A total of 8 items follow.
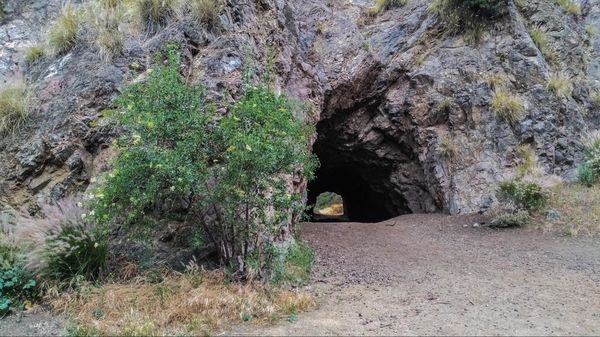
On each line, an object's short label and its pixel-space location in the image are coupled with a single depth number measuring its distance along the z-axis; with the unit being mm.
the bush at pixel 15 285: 5137
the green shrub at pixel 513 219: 8961
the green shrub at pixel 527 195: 9141
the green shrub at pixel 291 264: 6027
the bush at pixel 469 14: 11898
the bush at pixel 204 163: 5109
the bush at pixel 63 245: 5242
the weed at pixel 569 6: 13398
